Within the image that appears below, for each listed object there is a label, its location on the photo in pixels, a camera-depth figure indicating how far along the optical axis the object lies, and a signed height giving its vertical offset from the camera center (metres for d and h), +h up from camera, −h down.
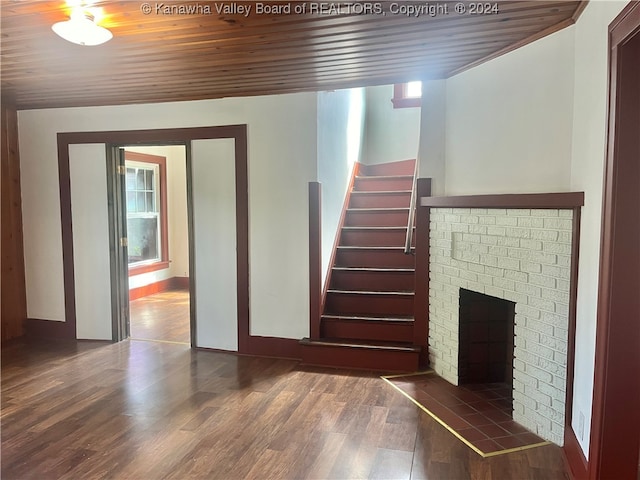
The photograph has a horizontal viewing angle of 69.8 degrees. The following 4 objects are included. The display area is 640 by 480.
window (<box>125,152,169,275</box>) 6.54 +0.03
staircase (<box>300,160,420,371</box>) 3.82 -0.73
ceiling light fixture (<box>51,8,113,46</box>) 2.39 +0.97
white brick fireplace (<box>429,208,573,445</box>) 2.59 -0.45
